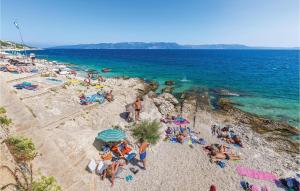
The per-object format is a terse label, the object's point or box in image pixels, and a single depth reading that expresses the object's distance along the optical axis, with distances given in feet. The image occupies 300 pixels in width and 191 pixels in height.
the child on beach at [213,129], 45.64
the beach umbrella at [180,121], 49.14
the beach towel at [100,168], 27.16
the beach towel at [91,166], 27.17
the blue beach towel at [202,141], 39.75
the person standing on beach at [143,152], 29.81
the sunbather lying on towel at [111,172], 26.63
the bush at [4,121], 29.87
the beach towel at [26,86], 53.29
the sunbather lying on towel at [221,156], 34.44
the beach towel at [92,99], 48.62
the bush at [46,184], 19.94
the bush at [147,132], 34.48
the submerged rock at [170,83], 92.37
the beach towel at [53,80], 67.66
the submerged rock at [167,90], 78.76
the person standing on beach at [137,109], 44.96
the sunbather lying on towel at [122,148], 32.14
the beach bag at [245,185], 27.92
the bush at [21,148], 24.17
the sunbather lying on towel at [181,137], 39.18
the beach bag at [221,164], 32.29
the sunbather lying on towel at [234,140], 40.84
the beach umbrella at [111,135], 32.18
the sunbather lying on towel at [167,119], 48.70
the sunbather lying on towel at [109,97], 53.74
